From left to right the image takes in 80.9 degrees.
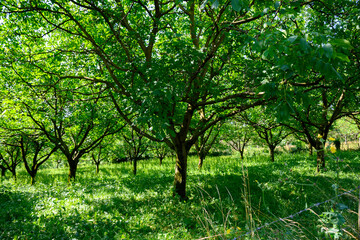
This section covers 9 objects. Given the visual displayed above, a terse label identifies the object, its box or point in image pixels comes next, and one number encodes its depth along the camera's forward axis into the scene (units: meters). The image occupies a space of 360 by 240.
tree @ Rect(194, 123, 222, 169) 14.74
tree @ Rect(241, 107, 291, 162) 13.52
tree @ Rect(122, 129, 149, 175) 14.99
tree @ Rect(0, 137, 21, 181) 18.27
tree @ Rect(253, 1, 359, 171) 1.90
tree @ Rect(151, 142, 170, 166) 21.50
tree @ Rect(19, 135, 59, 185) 12.52
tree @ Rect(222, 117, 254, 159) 17.00
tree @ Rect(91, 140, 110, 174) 17.77
